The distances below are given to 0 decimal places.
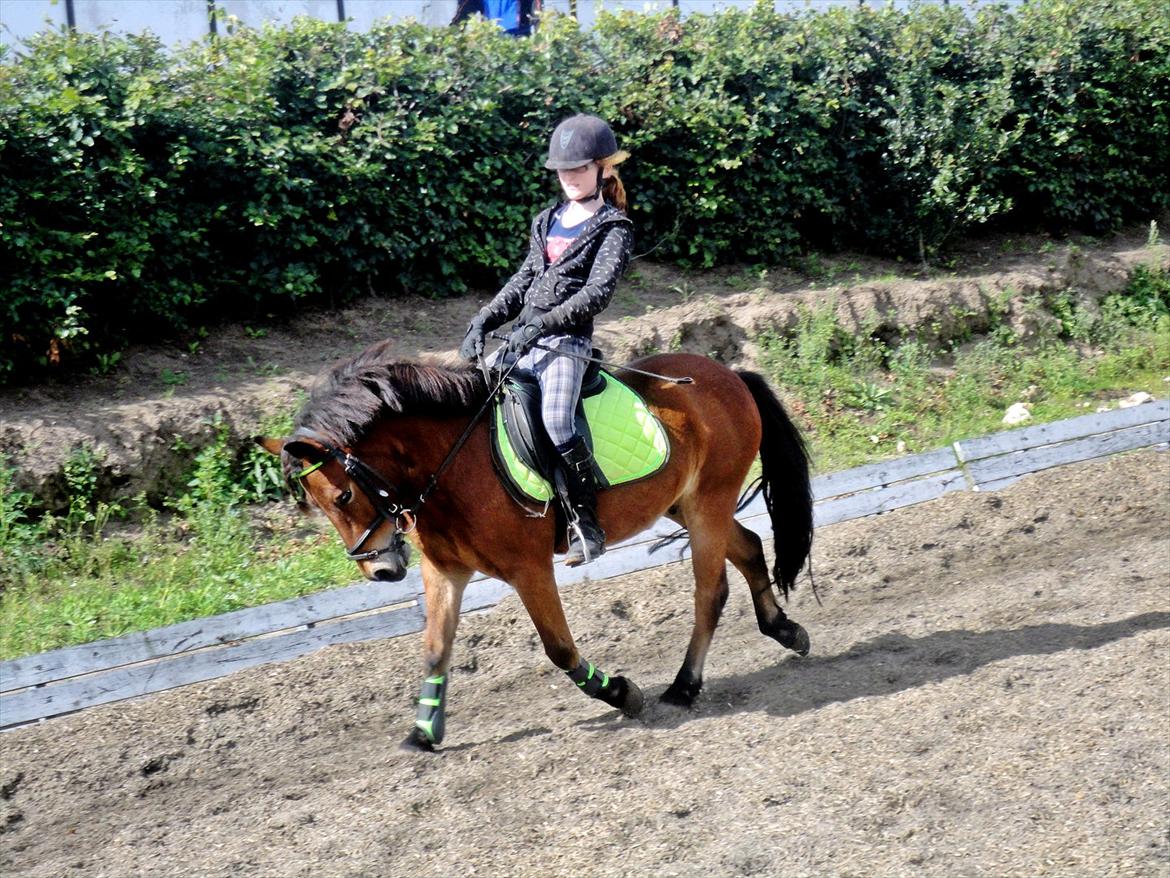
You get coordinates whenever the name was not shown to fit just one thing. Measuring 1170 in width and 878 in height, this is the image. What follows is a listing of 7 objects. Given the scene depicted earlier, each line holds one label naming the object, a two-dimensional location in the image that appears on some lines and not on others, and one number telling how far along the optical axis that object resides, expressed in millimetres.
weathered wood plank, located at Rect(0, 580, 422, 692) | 12078
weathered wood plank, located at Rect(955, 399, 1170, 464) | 17156
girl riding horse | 10484
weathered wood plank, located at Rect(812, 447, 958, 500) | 16531
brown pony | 9758
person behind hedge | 24328
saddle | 10500
